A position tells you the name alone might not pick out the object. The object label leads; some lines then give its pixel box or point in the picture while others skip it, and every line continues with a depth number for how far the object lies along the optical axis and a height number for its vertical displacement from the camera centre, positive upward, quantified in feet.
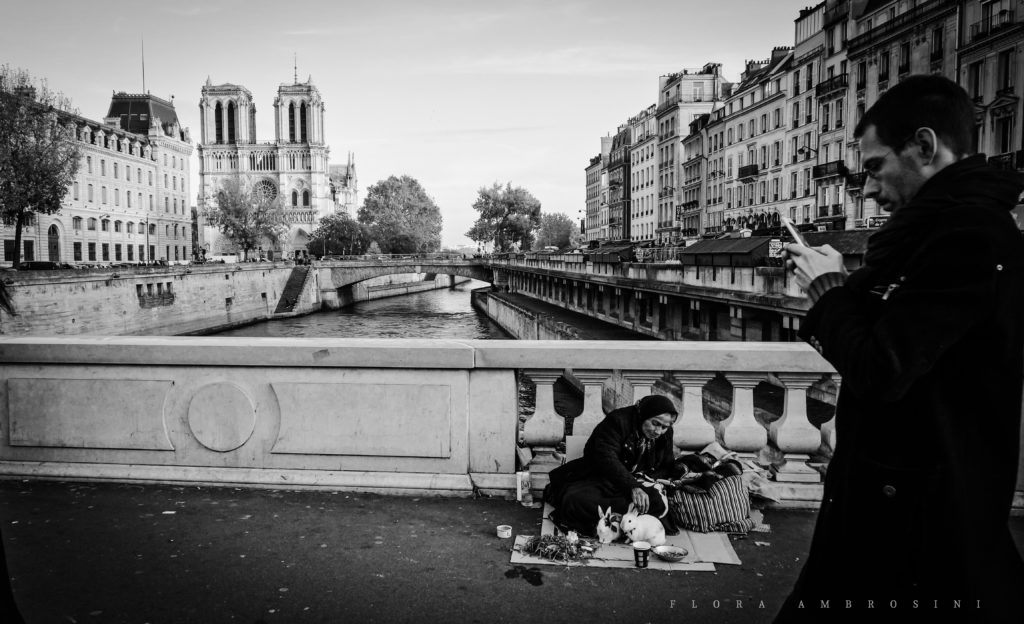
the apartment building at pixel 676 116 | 230.68 +45.34
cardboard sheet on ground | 12.35 -4.85
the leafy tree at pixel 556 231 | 557.74 +24.20
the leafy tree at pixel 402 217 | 362.94 +24.57
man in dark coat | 5.49 -0.90
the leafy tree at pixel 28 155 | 126.11 +19.26
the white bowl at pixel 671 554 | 12.48 -4.78
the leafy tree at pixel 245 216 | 265.13 +17.73
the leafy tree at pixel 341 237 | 357.00 +13.72
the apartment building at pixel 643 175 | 261.03 +31.35
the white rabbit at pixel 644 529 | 12.87 -4.51
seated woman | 13.64 -3.90
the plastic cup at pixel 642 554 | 12.25 -4.69
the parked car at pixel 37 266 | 147.15 +0.36
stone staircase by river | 227.20 -7.45
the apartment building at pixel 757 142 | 165.89 +28.09
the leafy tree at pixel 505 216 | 400.67 +25.33
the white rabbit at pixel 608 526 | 13.19 -4.58
